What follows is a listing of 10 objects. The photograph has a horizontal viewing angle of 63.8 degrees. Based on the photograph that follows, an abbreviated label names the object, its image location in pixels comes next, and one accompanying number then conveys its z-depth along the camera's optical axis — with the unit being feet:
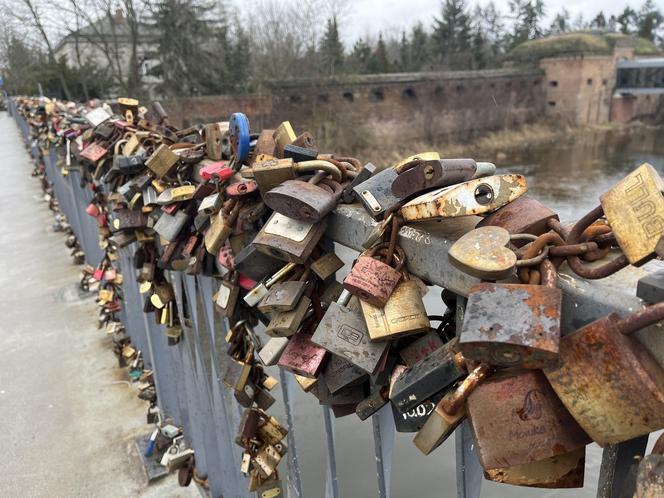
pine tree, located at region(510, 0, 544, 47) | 177.06
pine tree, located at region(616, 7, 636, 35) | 181.88
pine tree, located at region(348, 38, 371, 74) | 113.09
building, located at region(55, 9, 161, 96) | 74.33
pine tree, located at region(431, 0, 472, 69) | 130.72
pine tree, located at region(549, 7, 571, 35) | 191.60
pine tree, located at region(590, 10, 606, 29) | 188.63
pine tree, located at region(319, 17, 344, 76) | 101.81
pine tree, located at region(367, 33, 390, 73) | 114.52
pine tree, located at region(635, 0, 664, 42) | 173.88
